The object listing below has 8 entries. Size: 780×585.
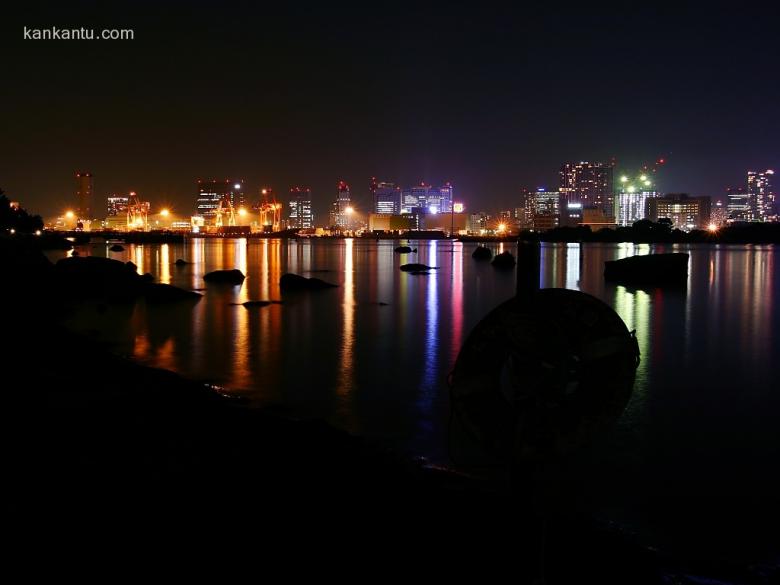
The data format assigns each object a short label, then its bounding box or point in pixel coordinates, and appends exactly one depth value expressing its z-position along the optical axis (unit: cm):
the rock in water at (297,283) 3072
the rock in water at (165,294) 2534
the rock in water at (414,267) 4638
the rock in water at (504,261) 5043
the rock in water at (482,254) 6431
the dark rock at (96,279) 2664
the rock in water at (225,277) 3462
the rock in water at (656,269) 3478
